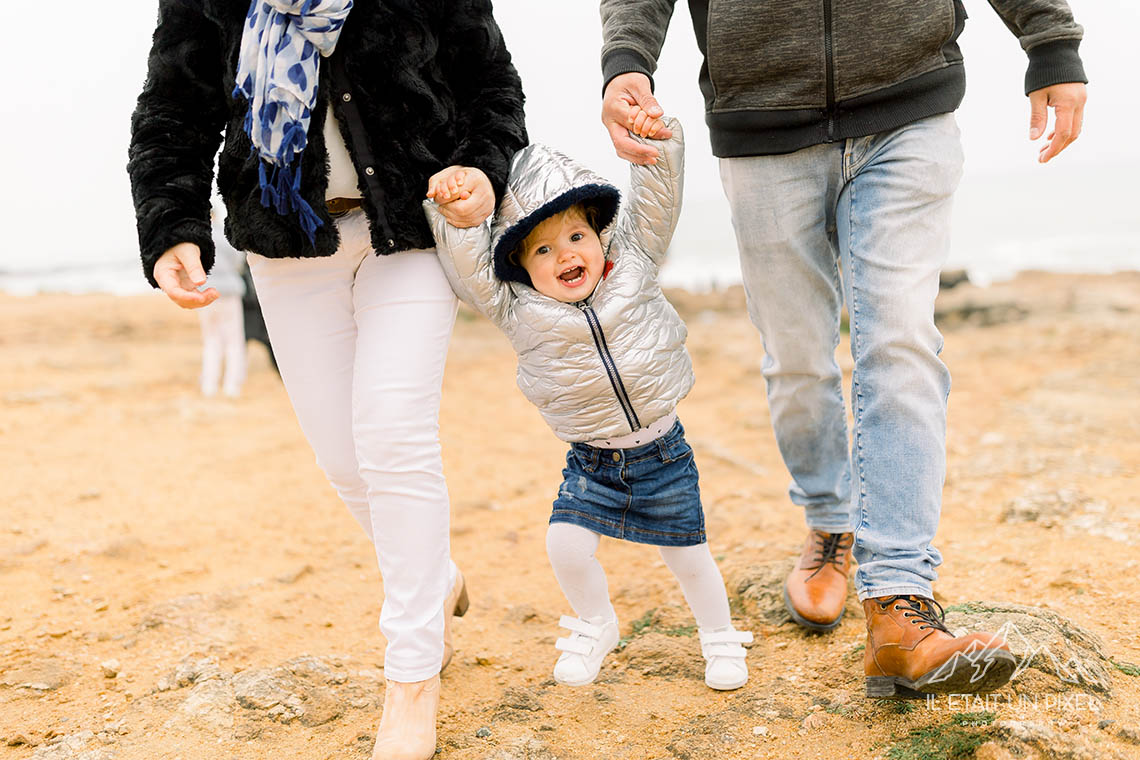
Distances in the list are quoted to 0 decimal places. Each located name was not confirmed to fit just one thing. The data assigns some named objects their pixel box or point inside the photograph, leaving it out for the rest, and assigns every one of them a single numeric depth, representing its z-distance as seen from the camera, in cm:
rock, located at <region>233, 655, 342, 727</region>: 241
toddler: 226
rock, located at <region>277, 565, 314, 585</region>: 347
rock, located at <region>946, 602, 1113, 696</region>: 215
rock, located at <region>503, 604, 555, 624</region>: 310
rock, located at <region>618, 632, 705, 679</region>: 259
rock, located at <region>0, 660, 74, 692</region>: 262
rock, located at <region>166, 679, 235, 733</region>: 236
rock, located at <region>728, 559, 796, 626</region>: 285
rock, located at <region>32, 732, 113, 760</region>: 221
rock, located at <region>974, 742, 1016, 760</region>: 187
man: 216
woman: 206
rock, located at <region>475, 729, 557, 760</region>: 213
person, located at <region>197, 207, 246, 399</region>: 697
